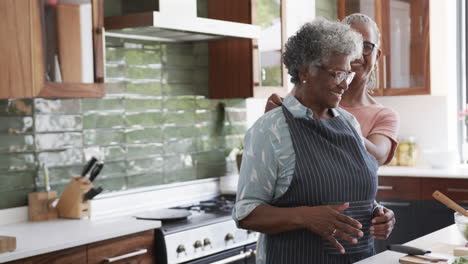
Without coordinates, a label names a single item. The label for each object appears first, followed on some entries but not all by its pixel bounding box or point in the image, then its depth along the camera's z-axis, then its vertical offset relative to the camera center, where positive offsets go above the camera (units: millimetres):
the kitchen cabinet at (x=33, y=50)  3166 +235
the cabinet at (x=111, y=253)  3023 -696
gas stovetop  3680 -665
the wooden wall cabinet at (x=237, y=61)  4590 +235
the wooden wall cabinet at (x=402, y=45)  5422 +361
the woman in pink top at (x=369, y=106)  2809 -52
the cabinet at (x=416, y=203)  4848 -789
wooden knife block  3609 -514
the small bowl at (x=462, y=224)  2398 -455
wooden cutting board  2145 -524
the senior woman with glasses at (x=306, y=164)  2248 -227
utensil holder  3588 -533
